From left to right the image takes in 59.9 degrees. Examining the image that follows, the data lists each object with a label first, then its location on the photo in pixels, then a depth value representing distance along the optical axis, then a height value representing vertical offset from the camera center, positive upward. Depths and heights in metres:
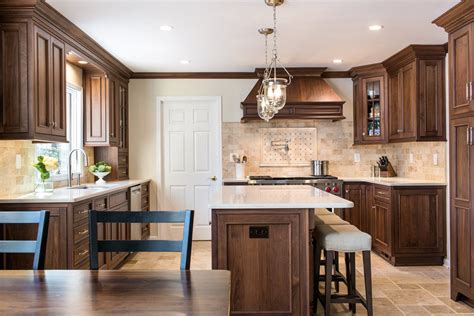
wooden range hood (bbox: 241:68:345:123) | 5.39 +0.70
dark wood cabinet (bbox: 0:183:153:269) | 3.07 -0.57
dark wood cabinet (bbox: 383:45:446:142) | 4.57 +0.72
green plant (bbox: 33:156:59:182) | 3.52 -0.05
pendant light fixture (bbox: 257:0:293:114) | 3.34 +0.54
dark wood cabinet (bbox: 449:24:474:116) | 3.10 +0.68
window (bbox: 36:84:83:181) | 4.39 +0.23
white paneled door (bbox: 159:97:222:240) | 5.94 +0.06
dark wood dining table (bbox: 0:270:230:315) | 1.14 -0.42
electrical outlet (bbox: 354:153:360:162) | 5.89 +0.00
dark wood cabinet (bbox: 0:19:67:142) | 3.11 +0.60
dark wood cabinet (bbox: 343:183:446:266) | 4.46 -0.75
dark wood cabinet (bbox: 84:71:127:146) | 5.00 +0.60
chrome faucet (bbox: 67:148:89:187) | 4.04 -0.13
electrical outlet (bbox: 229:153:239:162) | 5.85 +0.03
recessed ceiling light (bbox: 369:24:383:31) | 3.85 +1.22
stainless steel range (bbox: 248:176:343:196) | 5.20 -0.31
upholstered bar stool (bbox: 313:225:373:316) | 2.81 -0.62
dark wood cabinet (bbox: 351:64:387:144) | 5.39 +0.72
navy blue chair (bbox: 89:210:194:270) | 1.67 -0.30
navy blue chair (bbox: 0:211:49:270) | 1.67 -0.33
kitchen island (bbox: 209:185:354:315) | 2.75 -0.66
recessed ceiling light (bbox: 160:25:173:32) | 3.79 +1.22
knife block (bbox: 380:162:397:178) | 5.60 -0.22
